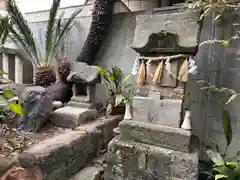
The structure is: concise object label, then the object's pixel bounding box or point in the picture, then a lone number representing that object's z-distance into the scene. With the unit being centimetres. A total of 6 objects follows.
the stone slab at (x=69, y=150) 148
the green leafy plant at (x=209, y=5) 160
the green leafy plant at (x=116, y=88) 232
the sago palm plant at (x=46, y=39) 258
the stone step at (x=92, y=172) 181
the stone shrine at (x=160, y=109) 164
